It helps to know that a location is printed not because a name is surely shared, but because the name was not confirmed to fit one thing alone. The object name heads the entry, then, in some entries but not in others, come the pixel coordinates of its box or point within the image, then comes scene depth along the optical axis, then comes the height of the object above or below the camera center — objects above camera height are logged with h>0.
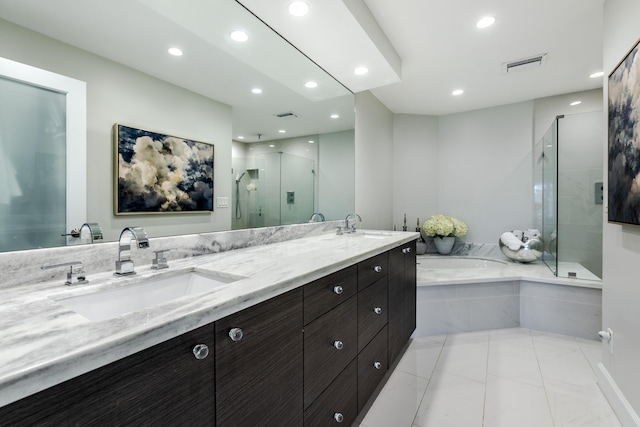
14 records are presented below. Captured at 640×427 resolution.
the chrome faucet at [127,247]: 1.03 -0.13
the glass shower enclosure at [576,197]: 2.73 +0.13
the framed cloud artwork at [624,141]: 1.31 +0.34
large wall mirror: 1.00 +0.55
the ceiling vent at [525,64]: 2.46 +1.28
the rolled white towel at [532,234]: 3.30 -0.27
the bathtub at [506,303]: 2.50 -0.84
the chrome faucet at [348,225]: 2.64 -0.13
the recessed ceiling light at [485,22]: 1.95 +1.29
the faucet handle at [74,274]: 0.92 -0.20
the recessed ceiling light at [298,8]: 1.56 +1.11
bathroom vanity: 0.49 -0.33
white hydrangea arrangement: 3.66 -0.20
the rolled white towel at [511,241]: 3.26 -0.34
